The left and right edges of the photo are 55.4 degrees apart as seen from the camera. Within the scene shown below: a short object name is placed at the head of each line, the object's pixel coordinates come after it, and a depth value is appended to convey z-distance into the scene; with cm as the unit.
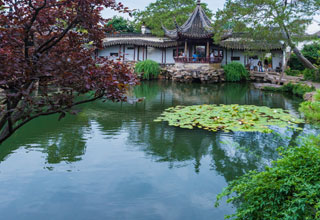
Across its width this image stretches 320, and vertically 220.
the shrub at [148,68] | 2173
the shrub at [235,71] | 2099
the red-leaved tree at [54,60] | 238
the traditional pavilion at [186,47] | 2117
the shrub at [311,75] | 1597
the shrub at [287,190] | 240
